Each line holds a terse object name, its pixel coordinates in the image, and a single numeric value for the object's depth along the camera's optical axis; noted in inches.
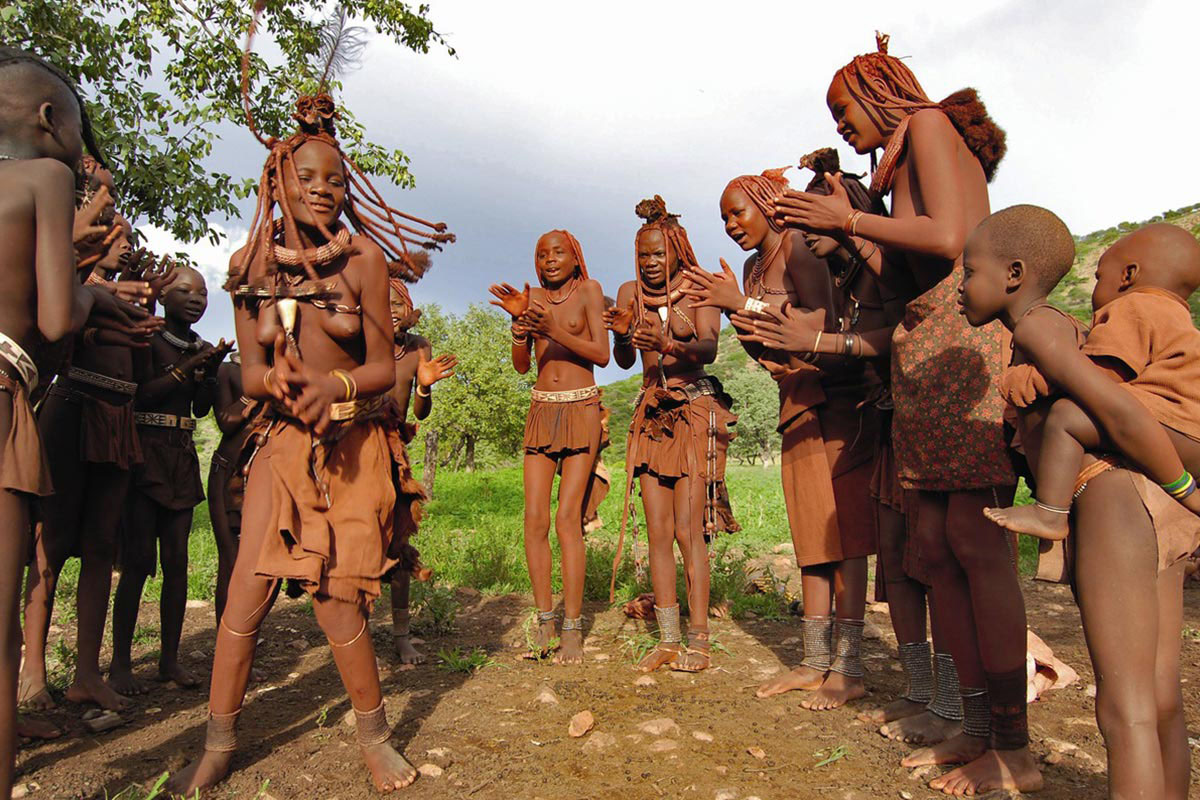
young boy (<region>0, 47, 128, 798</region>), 82.0
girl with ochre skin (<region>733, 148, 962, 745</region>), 124.0
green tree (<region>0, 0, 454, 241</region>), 293.6
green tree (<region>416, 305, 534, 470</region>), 1104.8
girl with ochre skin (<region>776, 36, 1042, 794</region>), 103.1
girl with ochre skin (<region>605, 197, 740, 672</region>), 167.9
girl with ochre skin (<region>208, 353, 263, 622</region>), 163.9
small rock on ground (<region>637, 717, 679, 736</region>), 124.8
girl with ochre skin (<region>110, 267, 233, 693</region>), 153.7
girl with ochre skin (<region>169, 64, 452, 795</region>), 105.3
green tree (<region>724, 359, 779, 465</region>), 2442.2
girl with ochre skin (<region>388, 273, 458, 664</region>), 154.7
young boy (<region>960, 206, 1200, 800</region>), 74.2
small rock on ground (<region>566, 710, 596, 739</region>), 124.8
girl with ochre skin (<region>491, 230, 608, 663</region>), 175.0
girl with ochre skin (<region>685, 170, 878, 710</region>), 144.6
